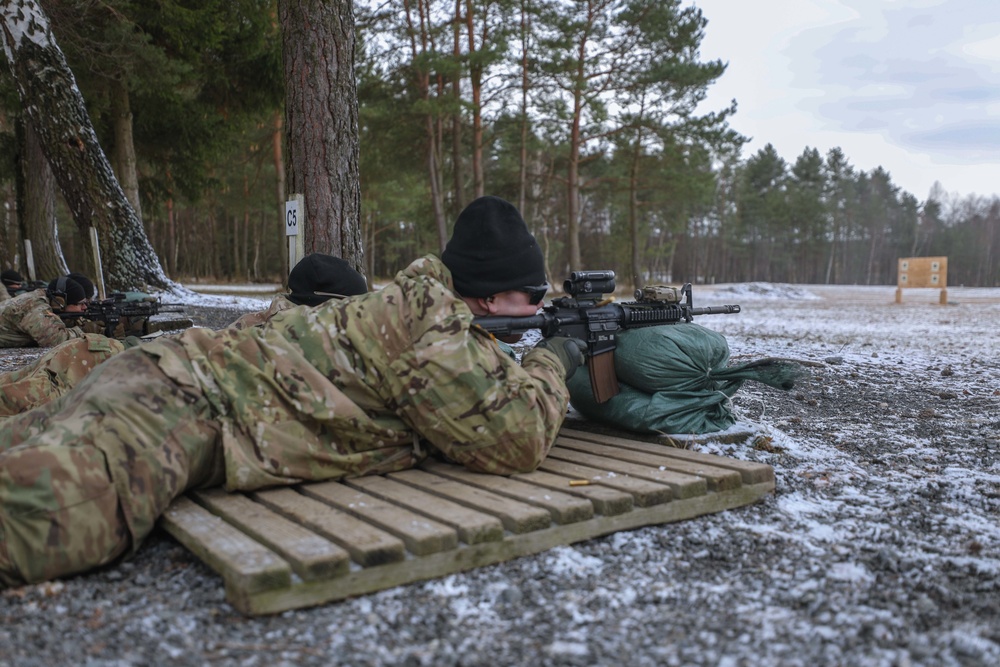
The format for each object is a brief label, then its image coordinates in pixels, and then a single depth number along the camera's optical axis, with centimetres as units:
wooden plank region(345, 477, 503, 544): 246
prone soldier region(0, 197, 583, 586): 245
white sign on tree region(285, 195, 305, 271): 590
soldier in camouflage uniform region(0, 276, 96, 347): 827
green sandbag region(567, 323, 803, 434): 406
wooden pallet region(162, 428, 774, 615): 219
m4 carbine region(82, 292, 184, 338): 821
